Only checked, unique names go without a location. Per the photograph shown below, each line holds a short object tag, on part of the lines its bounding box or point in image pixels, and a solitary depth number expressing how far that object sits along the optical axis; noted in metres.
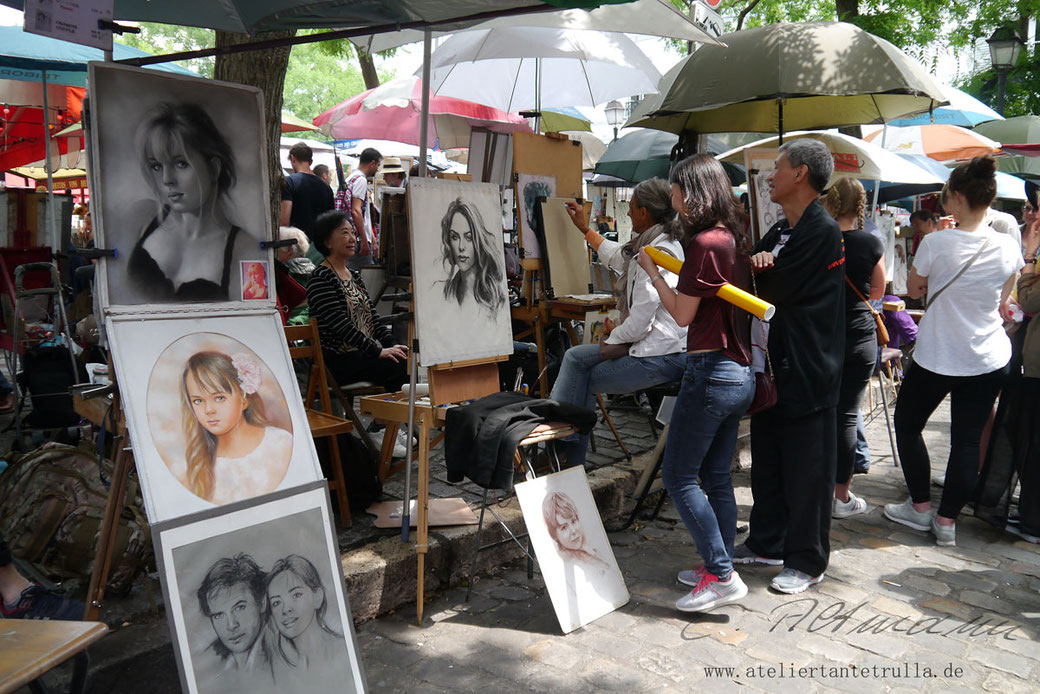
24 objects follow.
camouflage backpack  3.23
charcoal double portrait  2.36
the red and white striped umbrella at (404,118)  8.45
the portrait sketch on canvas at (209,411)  2.52
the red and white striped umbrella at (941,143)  8.70
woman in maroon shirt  3.40
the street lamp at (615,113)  16.39
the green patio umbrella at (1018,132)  10.38
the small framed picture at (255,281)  3.01
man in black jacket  3.58
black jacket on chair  3.39
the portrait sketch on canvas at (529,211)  5.21
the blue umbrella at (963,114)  8.91
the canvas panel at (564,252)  5.22
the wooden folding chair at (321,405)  3.84
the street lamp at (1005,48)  12.17
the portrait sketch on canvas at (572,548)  3.44
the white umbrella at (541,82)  7.04
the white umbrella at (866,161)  6.03
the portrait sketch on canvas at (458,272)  3.60
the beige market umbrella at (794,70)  4.52
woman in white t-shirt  4.43
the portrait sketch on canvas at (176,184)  2.70
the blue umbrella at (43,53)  5.04
